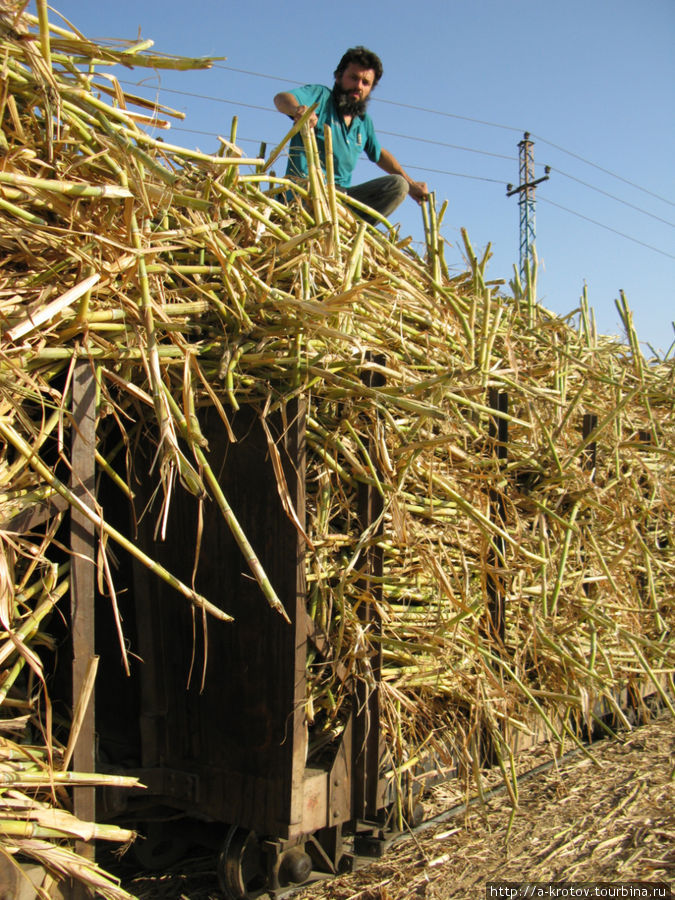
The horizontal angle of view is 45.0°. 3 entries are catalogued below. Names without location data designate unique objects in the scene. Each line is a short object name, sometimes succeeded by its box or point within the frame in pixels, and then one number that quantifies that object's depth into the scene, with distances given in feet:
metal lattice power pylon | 80.79
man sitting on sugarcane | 16.29
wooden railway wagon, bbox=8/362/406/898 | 8.92
